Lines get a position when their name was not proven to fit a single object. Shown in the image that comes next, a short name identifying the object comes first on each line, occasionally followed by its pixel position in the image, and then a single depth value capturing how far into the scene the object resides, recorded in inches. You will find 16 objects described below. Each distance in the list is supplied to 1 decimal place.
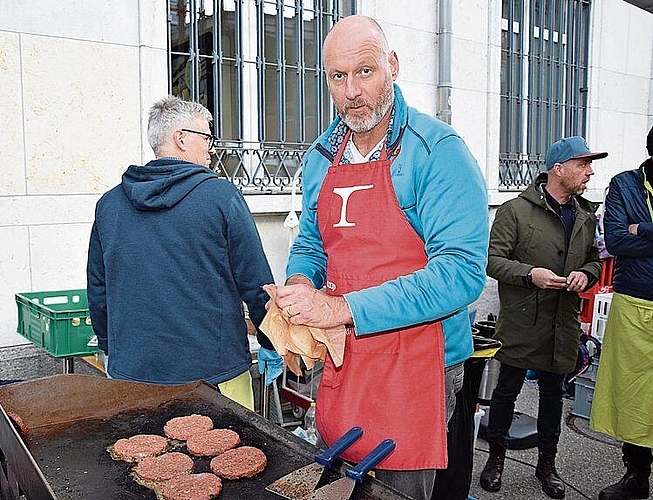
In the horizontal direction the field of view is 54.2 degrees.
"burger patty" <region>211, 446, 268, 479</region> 76.5
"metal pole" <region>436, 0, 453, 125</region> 253.1
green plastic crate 138.0
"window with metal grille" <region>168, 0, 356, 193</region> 200.7
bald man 70.9
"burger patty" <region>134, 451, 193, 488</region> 76.4
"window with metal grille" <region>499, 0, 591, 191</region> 295.6
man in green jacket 152.3
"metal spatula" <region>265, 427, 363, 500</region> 66.6
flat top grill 74.1
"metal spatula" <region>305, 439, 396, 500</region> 63.5
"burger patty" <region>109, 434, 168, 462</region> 80.7
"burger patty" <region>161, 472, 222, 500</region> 72.3
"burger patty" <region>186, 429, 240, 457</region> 82.2
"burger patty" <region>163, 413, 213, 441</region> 85.4
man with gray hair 102.2
